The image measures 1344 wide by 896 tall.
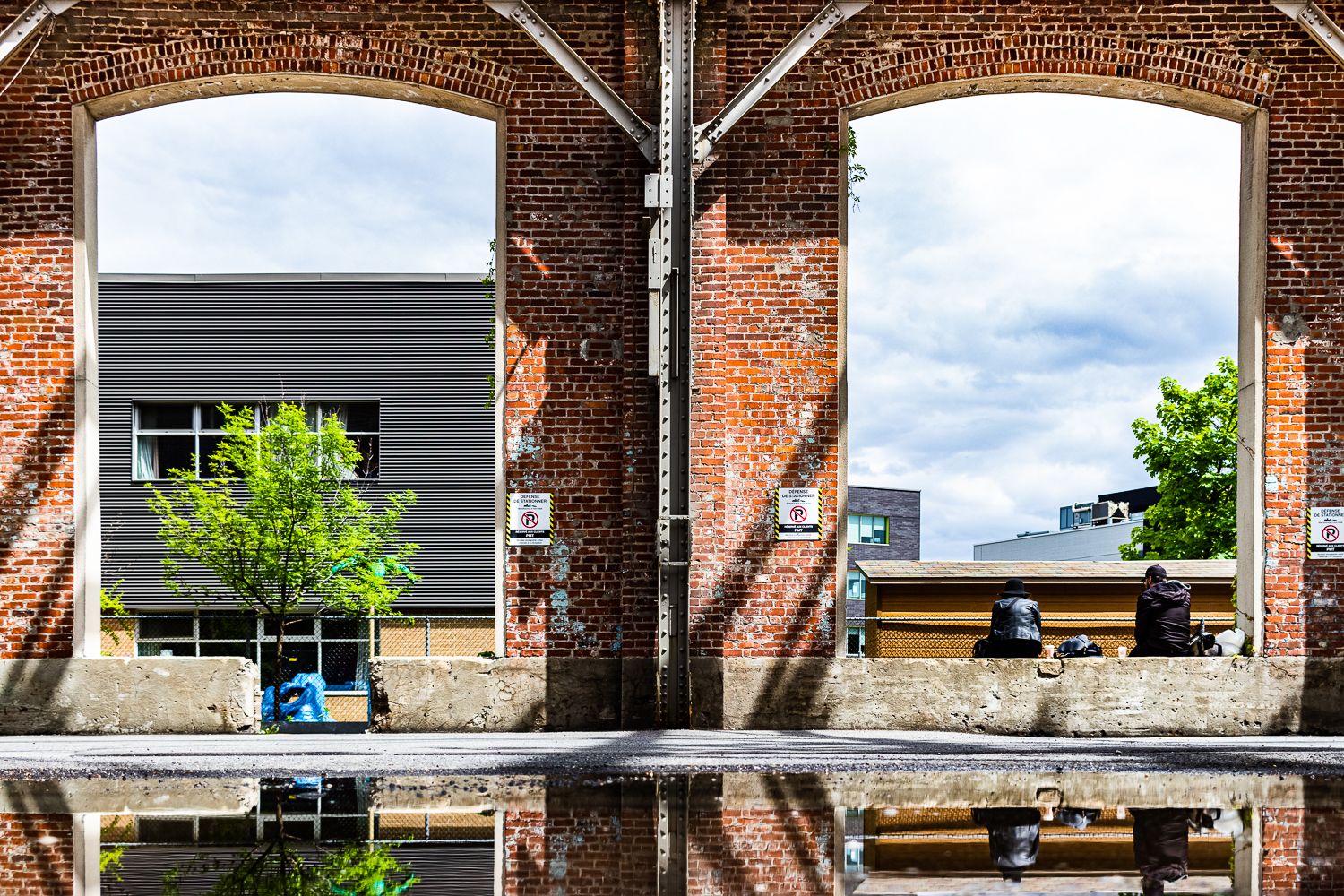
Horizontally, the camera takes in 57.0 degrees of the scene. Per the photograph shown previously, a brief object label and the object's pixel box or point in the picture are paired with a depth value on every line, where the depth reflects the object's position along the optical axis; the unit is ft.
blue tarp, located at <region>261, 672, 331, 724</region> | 77.66
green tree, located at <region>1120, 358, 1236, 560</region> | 121.70
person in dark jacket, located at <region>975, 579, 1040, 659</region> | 39.22
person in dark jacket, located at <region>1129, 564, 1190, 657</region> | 37.50
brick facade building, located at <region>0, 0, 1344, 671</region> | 38.14
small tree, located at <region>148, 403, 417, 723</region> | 79.92
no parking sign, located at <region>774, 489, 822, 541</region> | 38.09
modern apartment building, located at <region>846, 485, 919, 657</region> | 176.76
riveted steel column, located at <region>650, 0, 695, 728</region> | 36.58
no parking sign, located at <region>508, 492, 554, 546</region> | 38.32
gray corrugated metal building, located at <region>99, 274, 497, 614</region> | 101.14
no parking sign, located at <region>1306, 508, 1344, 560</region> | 38.70
